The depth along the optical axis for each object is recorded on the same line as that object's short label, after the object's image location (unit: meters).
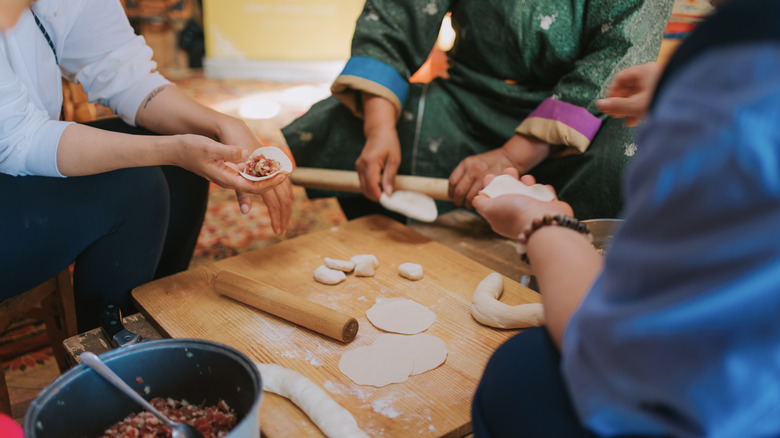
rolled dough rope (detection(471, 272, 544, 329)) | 1.05
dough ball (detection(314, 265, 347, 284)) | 1.22
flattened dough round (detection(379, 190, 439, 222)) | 1.52
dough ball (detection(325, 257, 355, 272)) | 1.25
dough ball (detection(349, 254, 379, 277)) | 1.24
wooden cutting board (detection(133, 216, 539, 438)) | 0.86
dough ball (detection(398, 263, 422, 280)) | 1.23
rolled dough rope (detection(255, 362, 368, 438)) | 0.79
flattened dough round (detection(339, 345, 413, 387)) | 0.93
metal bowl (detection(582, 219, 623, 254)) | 1.13
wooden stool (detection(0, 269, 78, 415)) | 1.13
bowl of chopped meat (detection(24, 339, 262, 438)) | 0.73
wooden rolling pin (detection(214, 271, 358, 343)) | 1.00
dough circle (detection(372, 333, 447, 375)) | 0.97
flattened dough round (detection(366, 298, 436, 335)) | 1.07
